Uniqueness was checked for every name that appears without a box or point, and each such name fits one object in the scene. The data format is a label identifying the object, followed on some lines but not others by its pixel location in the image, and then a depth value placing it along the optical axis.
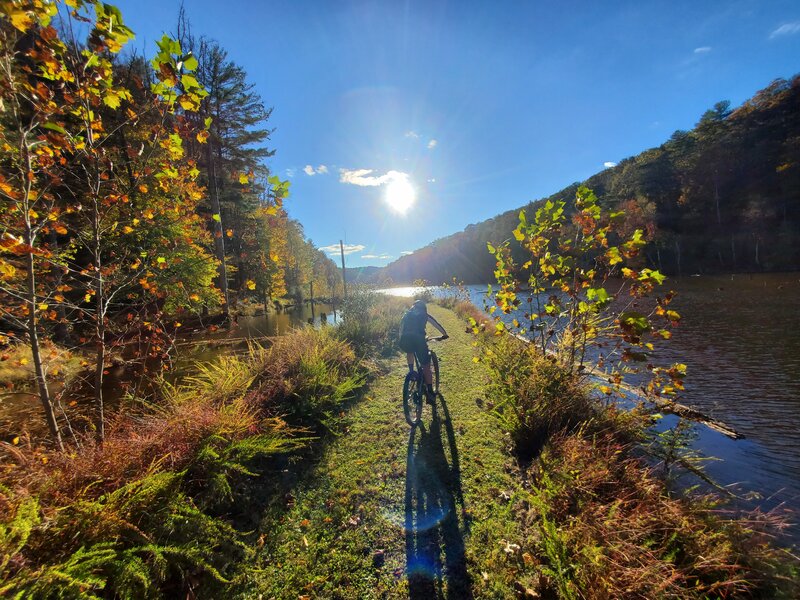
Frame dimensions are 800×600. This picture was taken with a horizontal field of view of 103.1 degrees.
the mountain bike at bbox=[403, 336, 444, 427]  5.25
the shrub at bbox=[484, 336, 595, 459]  4.27
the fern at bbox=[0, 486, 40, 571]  1.68
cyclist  5.70
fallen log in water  5.10
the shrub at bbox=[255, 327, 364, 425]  5.10
